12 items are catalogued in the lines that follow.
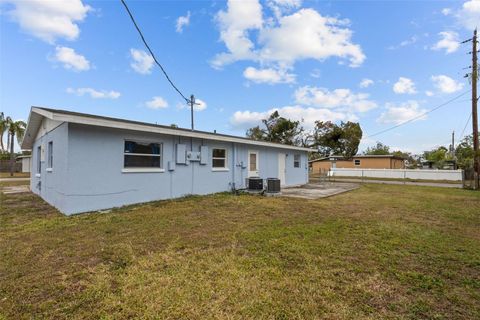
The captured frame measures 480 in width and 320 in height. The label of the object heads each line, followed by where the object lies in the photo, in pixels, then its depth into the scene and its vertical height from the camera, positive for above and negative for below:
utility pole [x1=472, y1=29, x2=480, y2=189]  15.66 +1.42
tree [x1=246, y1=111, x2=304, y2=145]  34.19 +4.30
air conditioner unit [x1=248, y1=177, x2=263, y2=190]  11.46 -1.01
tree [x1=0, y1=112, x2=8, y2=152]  29.45 +4.44
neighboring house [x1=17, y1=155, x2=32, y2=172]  34.97 -0.24
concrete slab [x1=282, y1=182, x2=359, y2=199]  11.05 -1.51
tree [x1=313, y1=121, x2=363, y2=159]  38.12 +3.66
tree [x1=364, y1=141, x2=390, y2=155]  52.88 +2.40
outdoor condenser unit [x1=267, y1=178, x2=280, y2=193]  11.09 -1.06
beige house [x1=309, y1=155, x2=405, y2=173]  33.59 -0.19
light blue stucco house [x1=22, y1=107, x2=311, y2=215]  6.92 +0.00
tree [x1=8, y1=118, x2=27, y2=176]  29.45 +3.87
